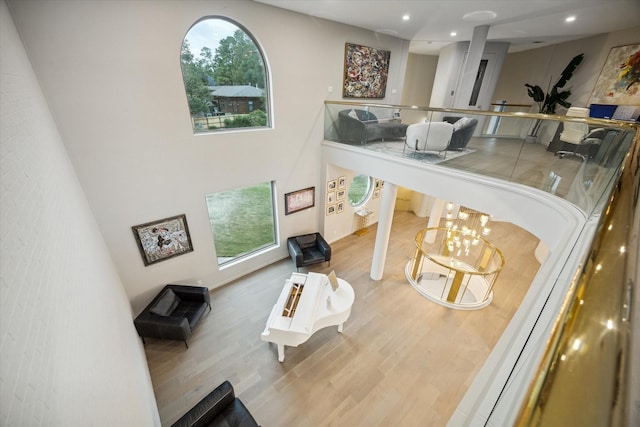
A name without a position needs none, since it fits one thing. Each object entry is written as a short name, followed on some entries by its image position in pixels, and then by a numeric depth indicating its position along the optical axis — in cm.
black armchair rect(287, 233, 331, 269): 652
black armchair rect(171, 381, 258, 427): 314
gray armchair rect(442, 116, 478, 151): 462
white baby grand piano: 421
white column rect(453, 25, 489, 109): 567
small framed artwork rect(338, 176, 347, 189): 747
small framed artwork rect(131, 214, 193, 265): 462
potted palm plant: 665
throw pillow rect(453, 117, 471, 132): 461
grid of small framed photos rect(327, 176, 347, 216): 734
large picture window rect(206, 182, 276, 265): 695
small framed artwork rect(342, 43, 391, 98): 636
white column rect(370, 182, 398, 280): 568
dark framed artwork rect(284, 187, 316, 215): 657
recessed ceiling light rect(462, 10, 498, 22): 468
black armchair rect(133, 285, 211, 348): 446
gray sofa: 558
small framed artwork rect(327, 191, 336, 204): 736
